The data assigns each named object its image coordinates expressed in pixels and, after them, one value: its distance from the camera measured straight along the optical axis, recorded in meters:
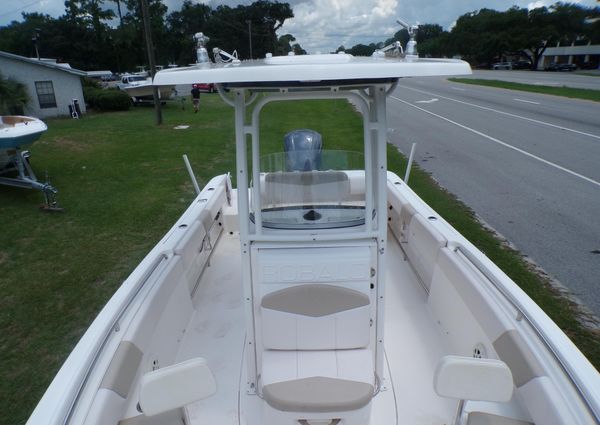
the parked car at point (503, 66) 58.34
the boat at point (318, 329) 1.60
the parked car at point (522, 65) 60.70
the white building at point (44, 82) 17.78
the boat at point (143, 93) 22.78
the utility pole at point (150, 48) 15.77
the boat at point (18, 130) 7.29
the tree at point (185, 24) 63.06
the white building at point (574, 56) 53.94
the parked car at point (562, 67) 50.40
